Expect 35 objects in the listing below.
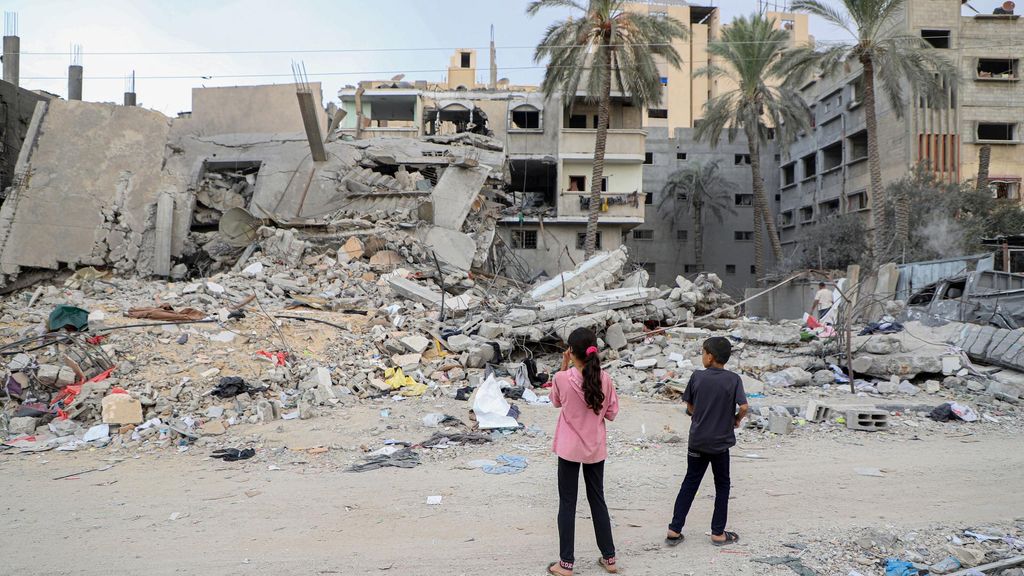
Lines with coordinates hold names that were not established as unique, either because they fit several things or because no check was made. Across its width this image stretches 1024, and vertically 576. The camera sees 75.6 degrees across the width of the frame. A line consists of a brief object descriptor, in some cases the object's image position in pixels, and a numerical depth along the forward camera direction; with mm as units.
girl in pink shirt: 3590
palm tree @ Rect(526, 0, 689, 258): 22688
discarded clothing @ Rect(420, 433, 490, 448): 6961
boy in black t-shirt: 3928
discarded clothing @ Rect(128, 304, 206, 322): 10538
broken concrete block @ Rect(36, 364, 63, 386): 8359
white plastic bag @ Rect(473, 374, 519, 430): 7559
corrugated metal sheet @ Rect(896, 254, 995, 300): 14680
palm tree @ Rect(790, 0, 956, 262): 20781
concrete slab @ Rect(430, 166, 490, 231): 18125
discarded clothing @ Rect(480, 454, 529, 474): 5957
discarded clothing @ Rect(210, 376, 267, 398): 8375
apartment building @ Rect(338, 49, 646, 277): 30234
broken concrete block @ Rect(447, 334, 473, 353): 11031
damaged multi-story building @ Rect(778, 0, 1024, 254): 29625
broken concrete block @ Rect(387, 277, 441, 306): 13109
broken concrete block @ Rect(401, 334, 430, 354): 10763
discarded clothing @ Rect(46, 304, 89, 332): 9422
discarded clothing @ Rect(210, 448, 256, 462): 6544
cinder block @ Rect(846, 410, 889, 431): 7746
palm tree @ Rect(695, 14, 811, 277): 27594
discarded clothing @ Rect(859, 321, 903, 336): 12107
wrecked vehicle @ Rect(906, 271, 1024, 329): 11539
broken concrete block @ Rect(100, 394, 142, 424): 7566
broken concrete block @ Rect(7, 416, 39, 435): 7477
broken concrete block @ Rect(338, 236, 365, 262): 15211
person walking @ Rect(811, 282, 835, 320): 15250
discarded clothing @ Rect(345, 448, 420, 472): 6129
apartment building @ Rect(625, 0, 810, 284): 41656
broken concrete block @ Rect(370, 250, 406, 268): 15219
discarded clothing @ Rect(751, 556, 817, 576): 3688
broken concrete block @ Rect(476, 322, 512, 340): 11469
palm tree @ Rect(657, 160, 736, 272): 39031
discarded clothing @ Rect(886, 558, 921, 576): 3679
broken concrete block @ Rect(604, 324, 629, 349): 11930
